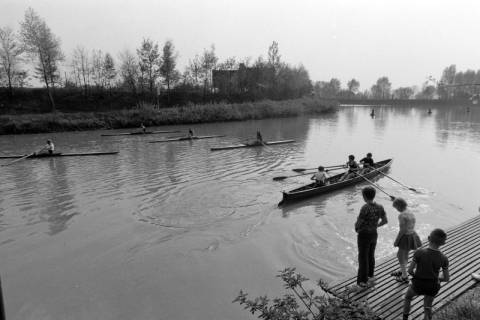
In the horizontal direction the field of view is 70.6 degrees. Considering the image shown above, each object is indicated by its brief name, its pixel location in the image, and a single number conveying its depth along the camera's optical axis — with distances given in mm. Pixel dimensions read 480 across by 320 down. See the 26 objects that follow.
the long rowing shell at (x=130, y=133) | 33406
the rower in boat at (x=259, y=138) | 26328
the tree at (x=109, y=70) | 56438
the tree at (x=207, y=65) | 64812
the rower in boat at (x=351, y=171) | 15664
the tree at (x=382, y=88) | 154250
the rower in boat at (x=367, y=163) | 16719
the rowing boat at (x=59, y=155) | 22406
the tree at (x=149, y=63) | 56750
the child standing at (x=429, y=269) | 4941
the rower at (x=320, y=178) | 14023
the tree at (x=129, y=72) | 57131
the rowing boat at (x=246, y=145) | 24762
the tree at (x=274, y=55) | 78625
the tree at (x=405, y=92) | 143750
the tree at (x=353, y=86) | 151625
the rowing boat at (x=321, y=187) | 12930
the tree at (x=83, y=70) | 55444
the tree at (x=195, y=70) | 64225
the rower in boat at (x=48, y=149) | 22609
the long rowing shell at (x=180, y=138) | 28875
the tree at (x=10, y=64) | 44625
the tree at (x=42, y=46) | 43906
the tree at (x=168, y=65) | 57656
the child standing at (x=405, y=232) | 6203
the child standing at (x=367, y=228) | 6230
